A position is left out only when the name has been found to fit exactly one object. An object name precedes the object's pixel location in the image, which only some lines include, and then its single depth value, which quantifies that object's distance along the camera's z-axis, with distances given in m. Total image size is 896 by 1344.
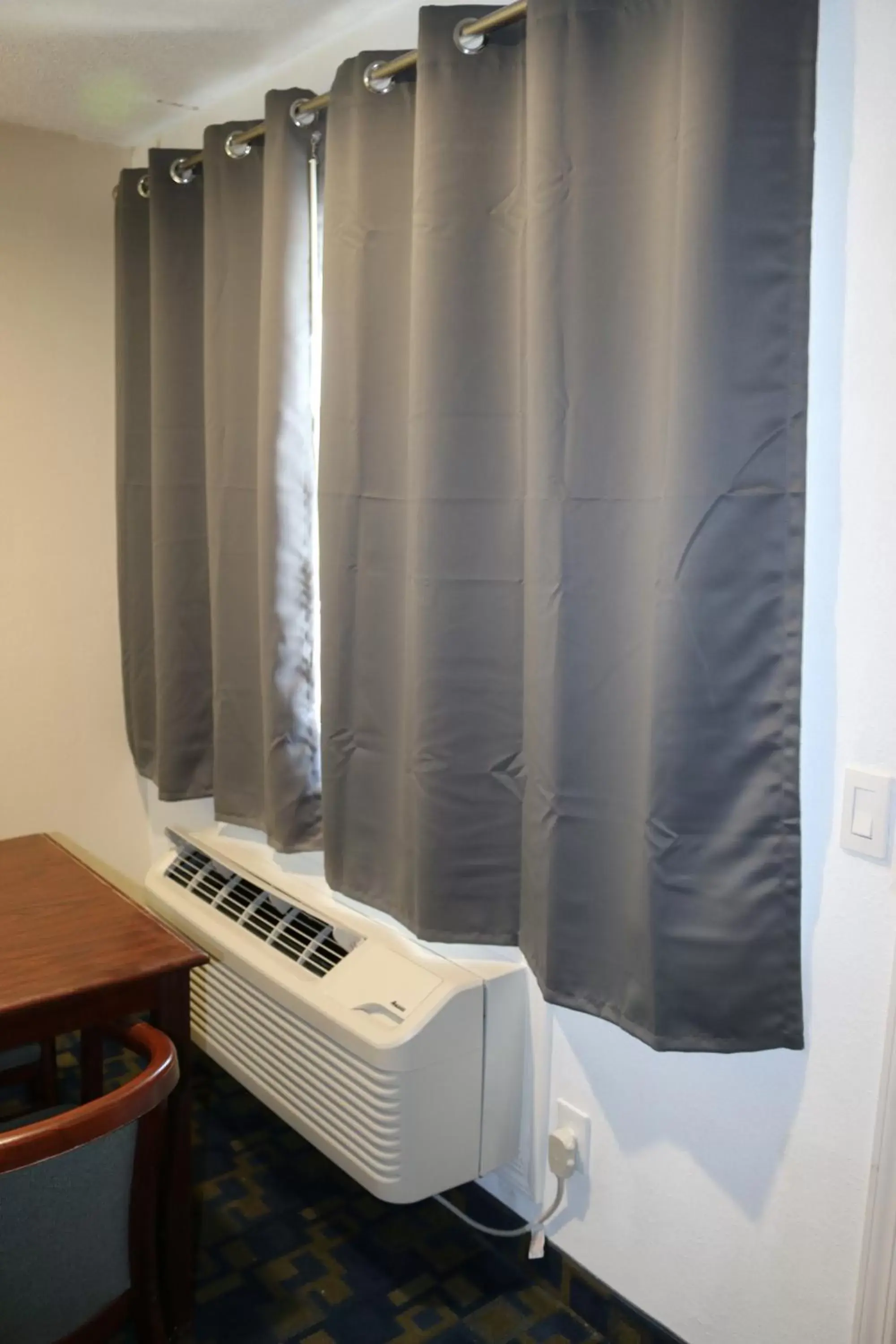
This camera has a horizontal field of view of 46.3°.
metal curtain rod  1.56
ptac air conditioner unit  1.79
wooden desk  1.55
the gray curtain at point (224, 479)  2.09
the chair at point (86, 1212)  1.26
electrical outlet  1.80
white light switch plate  1.33
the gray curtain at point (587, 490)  1.30
